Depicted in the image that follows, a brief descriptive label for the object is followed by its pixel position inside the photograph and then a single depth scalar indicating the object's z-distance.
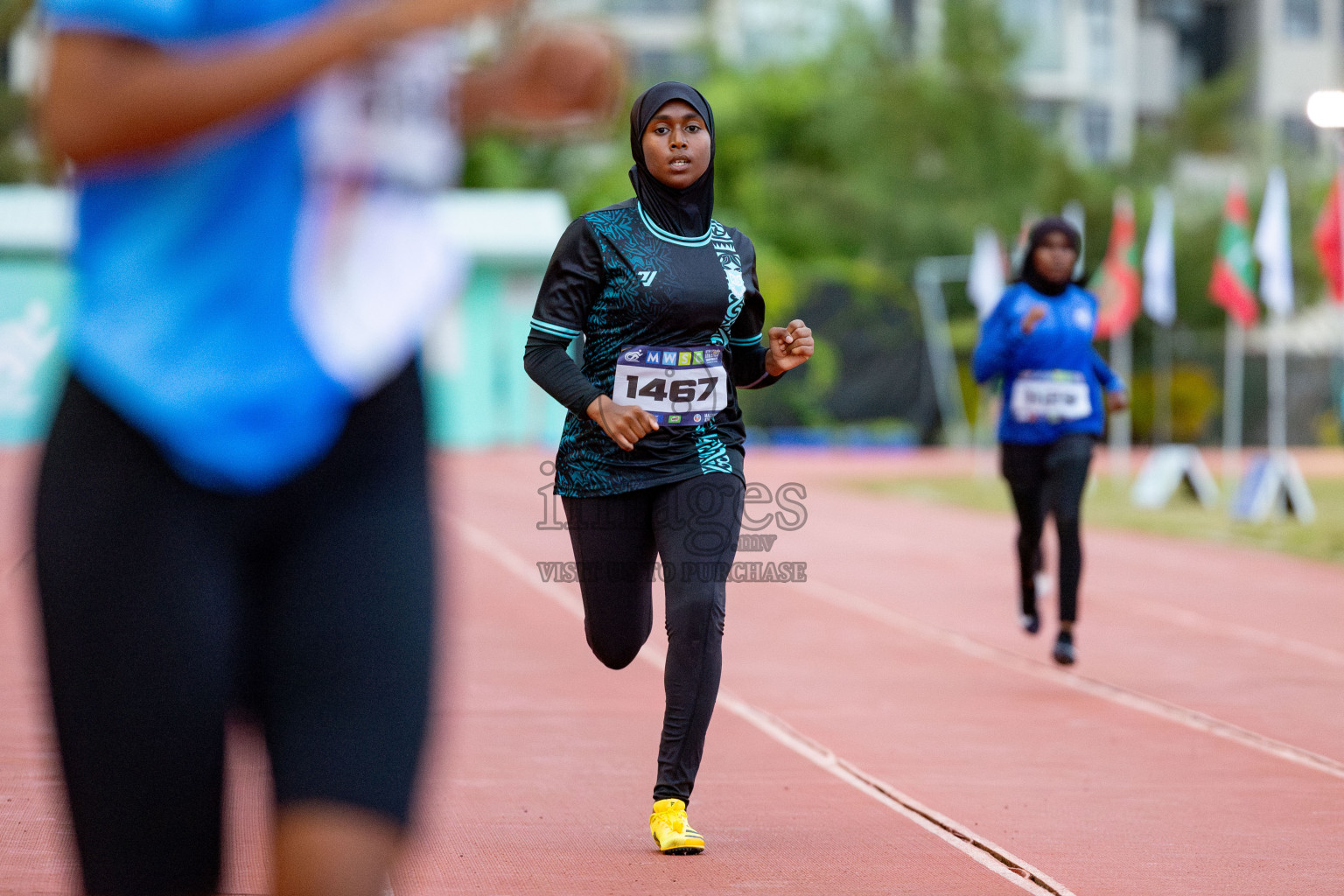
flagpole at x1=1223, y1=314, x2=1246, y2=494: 22.80
